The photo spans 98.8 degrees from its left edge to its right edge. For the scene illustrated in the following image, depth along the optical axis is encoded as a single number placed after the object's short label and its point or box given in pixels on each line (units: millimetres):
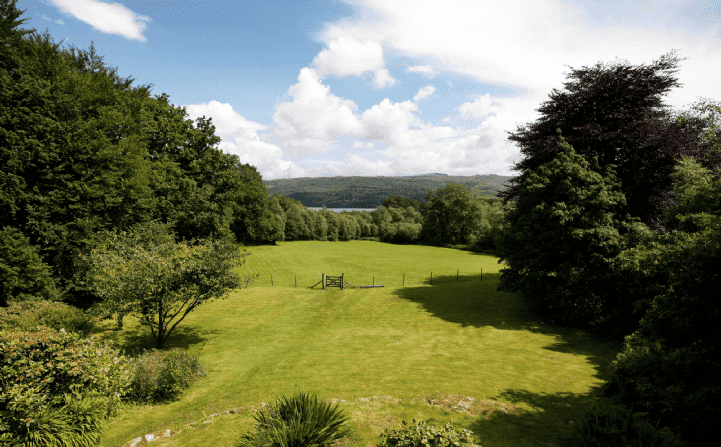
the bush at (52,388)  7055
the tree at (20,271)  16234
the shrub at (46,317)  11703
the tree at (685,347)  6535
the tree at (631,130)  20906
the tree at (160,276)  14664
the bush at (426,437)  5875
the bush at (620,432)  5984
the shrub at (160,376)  10992
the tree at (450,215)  90688
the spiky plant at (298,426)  6508
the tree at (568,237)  19500
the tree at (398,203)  164250
